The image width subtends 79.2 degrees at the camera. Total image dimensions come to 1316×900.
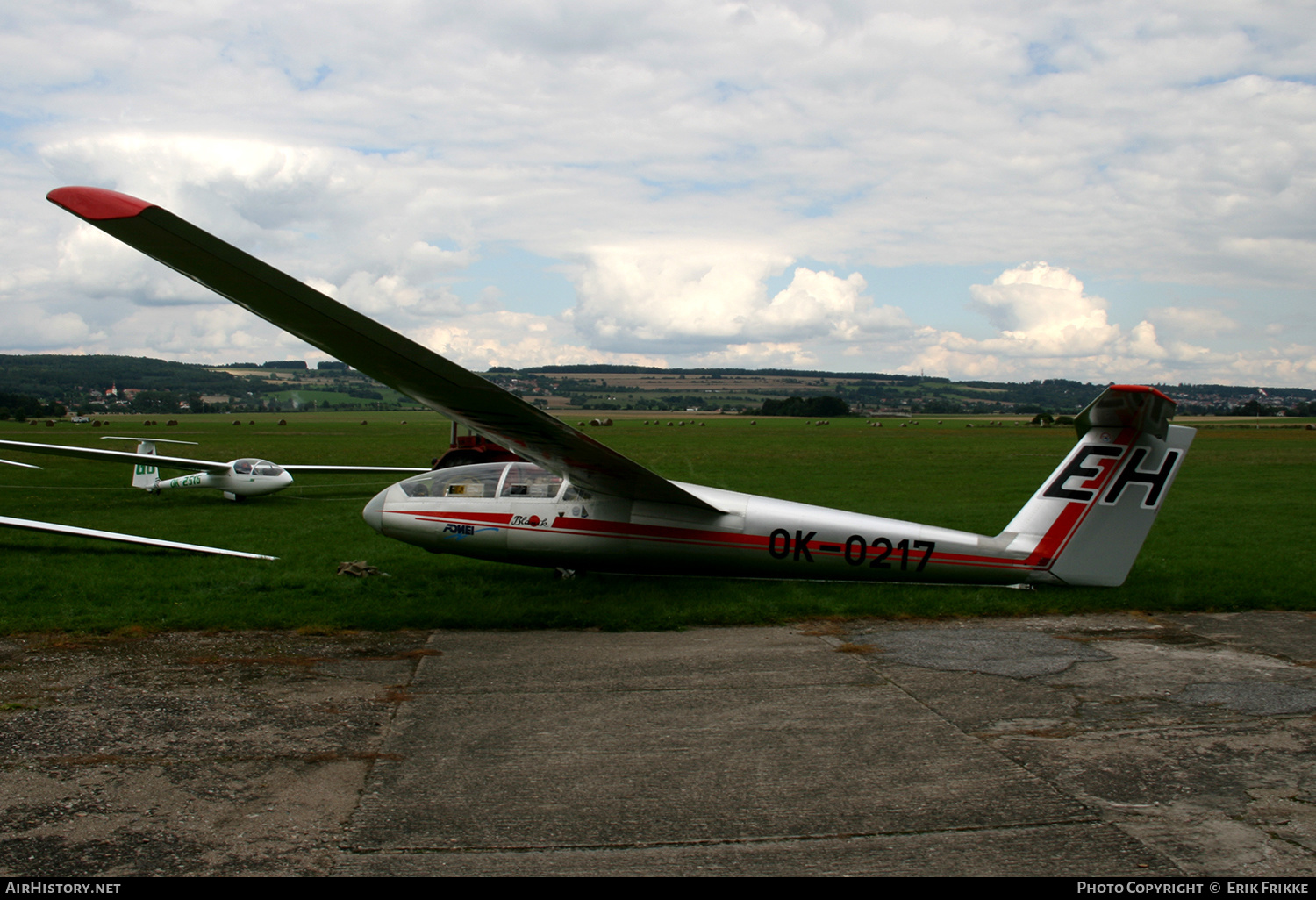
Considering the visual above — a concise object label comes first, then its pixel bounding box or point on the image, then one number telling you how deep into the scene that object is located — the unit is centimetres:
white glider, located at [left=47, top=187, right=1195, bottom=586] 916
